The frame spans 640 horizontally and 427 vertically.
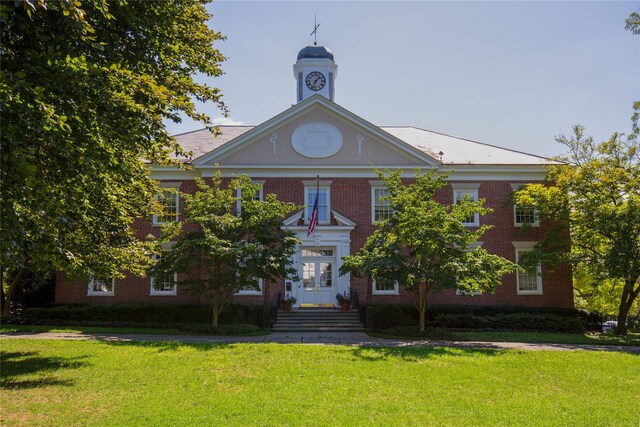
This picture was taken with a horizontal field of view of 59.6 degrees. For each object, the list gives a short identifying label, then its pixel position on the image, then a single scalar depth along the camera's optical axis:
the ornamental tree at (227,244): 17.80
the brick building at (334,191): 24.44
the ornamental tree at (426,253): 16.86
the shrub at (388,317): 20.70
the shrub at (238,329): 18.12
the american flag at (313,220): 22.03
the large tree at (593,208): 19.48
